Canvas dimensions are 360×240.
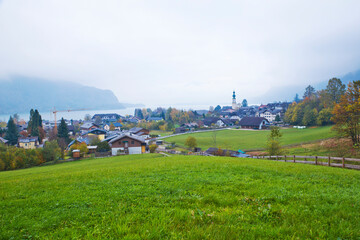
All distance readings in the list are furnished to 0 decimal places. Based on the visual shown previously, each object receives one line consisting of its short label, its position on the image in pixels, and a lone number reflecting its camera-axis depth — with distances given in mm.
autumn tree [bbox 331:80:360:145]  30281
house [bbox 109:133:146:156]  48350
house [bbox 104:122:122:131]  117175
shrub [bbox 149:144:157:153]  49438
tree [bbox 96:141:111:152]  50875
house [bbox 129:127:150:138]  84688
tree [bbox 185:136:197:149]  54162
